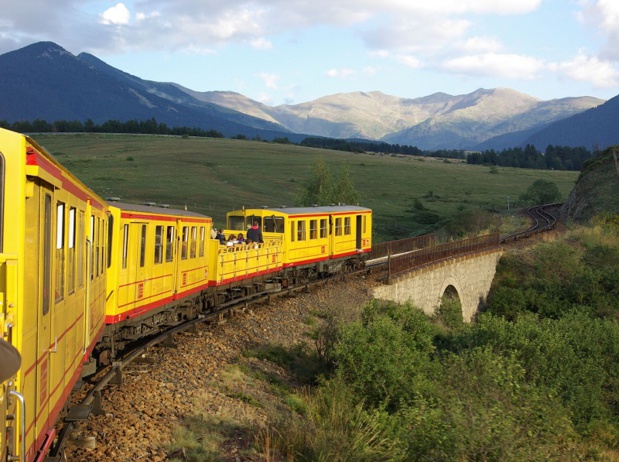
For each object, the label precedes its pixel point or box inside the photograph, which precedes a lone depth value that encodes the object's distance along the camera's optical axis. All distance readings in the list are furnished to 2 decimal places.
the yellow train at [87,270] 4.63
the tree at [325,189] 51.59
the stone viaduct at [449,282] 30.66
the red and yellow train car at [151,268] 12.70
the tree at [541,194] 85.19
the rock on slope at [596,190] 58.43
